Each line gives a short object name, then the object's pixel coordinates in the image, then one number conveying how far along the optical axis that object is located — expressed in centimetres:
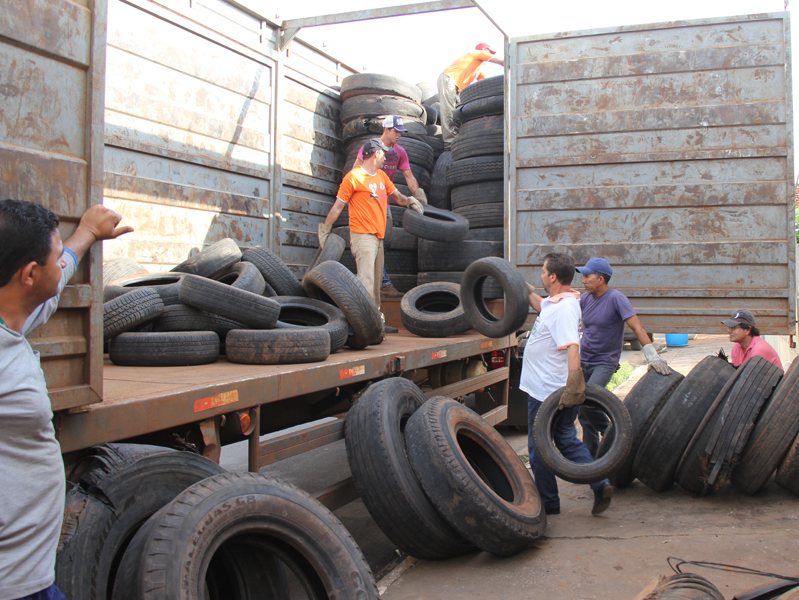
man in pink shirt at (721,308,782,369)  560
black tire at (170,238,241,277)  508
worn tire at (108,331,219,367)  352
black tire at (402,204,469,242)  670
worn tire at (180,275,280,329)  382
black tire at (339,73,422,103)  786
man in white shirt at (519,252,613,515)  423
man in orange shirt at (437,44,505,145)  1023
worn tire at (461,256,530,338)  487
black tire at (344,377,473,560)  345
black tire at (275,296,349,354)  459
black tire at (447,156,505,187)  733
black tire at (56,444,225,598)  204
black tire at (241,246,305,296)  532
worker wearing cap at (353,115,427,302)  704
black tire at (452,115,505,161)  738
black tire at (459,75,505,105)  737
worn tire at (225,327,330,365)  362
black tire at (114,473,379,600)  195
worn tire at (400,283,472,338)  571
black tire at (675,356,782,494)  448
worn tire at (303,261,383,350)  448
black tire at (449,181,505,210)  741
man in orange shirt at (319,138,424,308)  604
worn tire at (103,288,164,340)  352
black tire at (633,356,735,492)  472
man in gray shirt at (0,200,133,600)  146
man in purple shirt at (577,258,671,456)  517
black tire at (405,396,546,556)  342
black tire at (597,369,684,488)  486
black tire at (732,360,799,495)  438
